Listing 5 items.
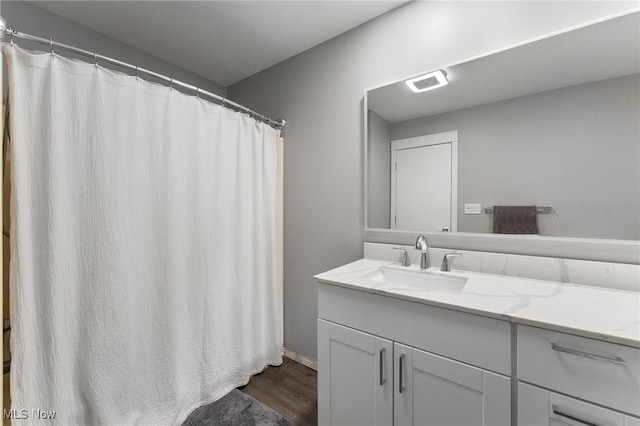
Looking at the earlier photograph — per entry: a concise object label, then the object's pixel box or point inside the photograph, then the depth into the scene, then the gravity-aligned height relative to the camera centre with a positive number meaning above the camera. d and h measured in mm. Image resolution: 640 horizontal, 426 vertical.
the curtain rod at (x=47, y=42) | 950 +675
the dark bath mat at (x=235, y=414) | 1406 -1151
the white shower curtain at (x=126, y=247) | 1041 -175
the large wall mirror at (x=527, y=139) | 1021 +333
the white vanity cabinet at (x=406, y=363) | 840 -581
